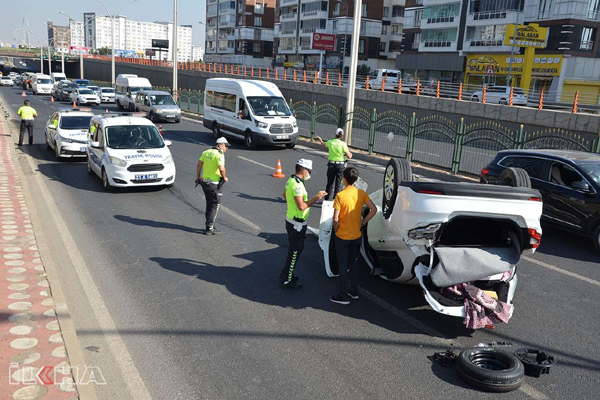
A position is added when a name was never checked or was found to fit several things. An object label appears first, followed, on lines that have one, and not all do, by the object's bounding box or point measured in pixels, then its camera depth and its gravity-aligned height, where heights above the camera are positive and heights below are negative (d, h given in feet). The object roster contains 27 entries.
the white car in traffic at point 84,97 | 137.59 -6.89
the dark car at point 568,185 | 31.64 -5.15
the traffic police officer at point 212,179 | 31.24 -5.94
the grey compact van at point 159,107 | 98.68 -5.92
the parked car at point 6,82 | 235.81 -7.53
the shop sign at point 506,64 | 148.36 +10.75
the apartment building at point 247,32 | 318.86 +30.60
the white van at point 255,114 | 68.95 -4.36
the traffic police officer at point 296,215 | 22.43 -5.64
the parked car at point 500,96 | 97.71 +0.48
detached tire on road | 16.29 -8.65
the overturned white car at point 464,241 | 18.93 -5.76
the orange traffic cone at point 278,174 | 51.72 -8.88
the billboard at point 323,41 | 233.14 +20.10
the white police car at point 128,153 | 41.91 -6.51
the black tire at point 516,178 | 22.92 -3.44
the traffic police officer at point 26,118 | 62.75 -6.12
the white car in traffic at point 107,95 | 152.97 -6.76
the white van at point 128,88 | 116.06 -3.39
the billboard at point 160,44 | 327.14 +19.96
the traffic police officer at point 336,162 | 38.81 -5.53
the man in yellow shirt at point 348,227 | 21.53 -5.74
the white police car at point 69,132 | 54.75 -6.68
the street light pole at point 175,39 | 115.34 +8.25
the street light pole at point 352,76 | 66.90 +1.62
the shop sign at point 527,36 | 145.18 +18.03
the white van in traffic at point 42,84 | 176.86 -5.77
